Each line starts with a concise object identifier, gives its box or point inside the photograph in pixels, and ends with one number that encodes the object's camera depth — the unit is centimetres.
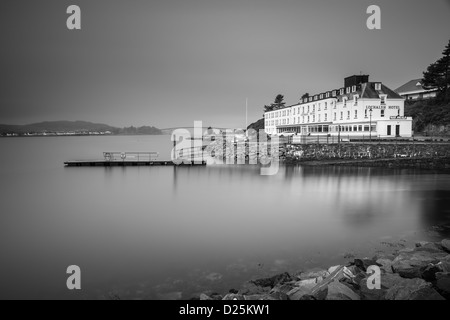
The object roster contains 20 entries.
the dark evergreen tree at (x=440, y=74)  5870
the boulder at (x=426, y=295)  650
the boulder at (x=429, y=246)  1034
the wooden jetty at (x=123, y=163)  3903
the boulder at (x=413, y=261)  830
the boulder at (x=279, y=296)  709
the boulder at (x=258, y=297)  706
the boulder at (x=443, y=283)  698
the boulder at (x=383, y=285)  722
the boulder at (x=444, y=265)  800
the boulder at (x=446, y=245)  1040
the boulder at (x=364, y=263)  924
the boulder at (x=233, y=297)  710
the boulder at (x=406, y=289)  677
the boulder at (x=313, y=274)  863
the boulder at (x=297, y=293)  712
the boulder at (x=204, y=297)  730
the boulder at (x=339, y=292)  704
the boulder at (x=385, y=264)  882
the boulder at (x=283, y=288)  771
